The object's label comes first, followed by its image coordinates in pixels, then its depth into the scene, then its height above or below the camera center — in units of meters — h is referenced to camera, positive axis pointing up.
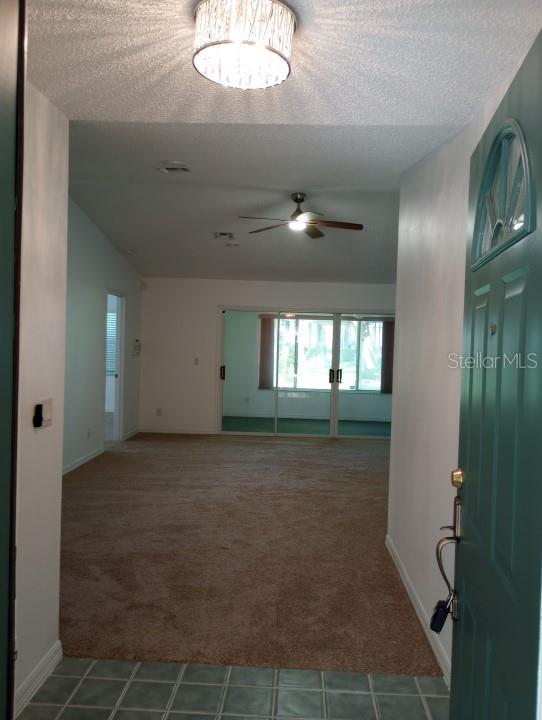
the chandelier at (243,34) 1.60 +0.92
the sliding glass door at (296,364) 8.38 -0.25
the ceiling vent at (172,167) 3.22 +1.08
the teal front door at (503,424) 0.97 -0.15
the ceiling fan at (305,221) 4.60 +1.09
